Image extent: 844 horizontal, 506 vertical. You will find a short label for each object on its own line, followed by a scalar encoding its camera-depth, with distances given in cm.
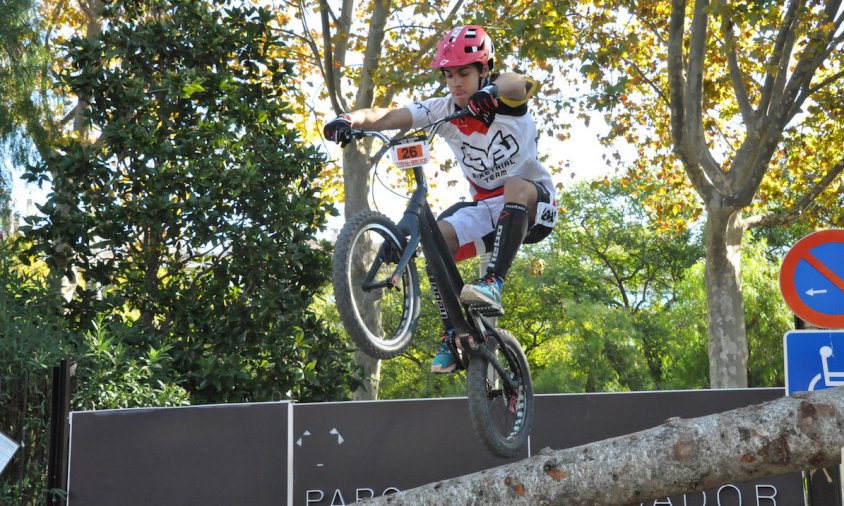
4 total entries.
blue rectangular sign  1166
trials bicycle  863
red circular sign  1161
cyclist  940
